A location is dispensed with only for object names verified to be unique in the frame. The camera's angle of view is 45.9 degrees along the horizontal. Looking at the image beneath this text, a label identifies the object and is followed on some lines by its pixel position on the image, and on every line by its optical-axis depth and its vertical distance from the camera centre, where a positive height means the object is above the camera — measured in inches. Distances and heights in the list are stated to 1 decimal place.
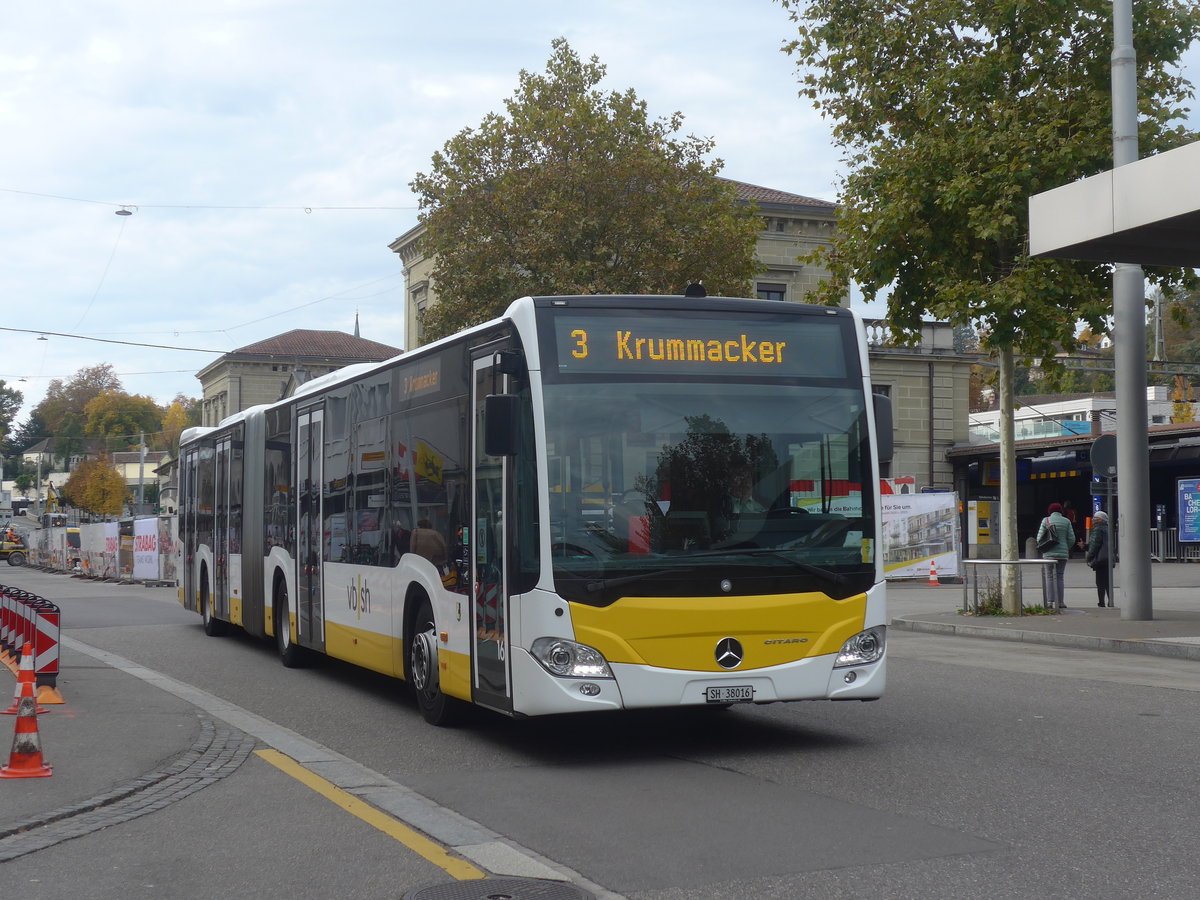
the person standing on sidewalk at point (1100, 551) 916.0 -42.5
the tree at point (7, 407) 6328.7 +439.8
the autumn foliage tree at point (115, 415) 5007.4 +308.1
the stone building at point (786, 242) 1999.3 +354.3
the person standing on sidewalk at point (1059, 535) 888.2 -31.3
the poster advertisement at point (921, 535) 1231.5 -41.7
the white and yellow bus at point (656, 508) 338.0 -3.8
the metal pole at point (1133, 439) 742.5 +24.0
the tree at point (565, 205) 1214.3 +250.4
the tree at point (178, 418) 4832.7 +297.0
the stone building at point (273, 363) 3312.0 +322.6
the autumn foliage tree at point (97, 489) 4013.0 +38.4
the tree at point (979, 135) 766.5 +195.0
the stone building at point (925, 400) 2000.5 +125.7
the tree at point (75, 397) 5349.4 +403.6
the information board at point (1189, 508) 1551.4 -26.8
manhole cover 220.5 -62.4
